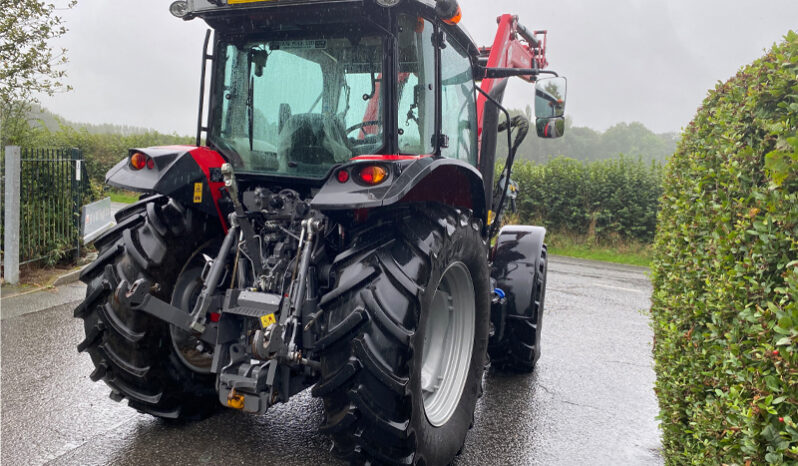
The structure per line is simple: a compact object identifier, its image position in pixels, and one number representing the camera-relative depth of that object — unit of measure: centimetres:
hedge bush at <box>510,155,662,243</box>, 1359
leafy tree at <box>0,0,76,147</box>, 763
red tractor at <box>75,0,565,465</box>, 267
